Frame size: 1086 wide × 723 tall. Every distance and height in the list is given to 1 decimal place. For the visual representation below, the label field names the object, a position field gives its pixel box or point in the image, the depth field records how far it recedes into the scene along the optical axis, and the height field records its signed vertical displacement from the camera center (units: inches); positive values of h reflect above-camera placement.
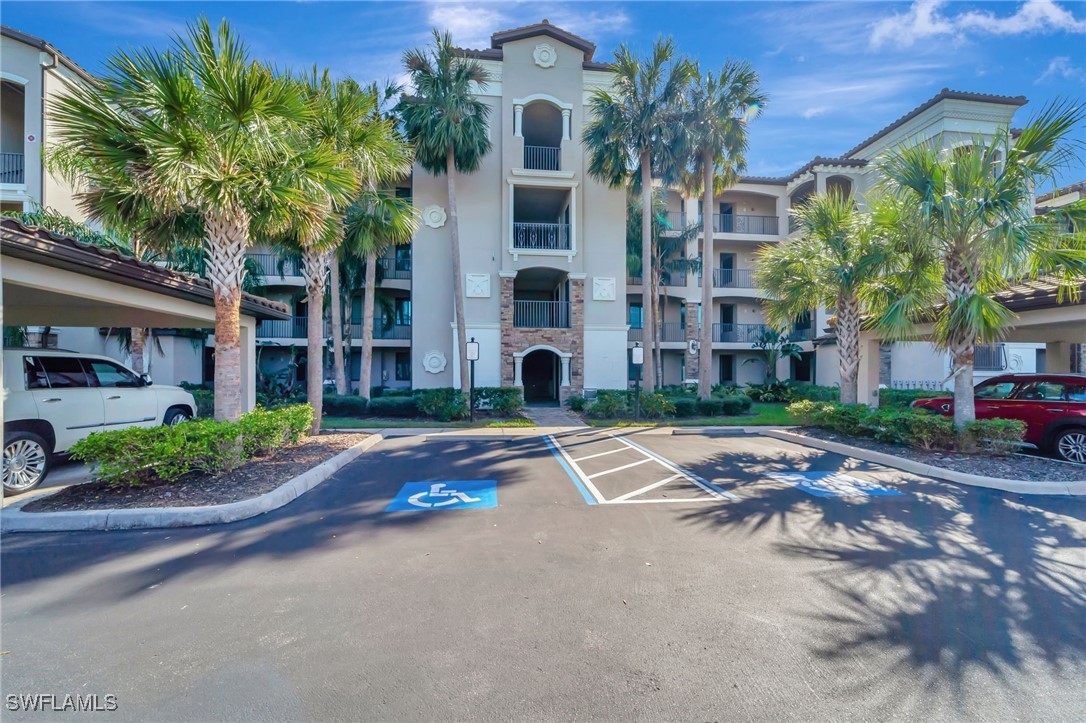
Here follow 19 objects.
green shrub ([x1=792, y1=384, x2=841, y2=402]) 861.2 -56.0
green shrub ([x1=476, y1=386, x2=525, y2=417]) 700.7 -51.3
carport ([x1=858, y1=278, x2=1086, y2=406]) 377.7 +29.0
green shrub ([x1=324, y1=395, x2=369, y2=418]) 677.3 -56.3
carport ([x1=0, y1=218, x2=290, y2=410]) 241.9 +45.7
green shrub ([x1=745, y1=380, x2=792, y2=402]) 949.2 -58.6
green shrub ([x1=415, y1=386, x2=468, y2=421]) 649.6 -53.3
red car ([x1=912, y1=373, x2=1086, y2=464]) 355.3 -35.6
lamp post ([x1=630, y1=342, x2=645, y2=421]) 620.7 +6.9
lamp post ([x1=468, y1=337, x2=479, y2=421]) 603.2 +16.3
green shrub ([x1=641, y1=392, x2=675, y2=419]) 685.9 -60.3
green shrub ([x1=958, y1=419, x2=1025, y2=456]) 345.7 -52.8
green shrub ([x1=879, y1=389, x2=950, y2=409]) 668.1 -48.2
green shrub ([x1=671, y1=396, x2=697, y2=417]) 701.9 -62.2
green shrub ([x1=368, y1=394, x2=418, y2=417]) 680.4 -58.1
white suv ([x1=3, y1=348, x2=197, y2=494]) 273.7 -23.8
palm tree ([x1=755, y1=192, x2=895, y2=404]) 447.8 +89.3
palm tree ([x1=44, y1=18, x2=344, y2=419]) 270.4 +124.0
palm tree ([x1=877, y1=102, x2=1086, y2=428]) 341.4 +93.8
